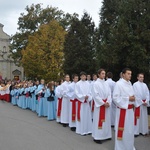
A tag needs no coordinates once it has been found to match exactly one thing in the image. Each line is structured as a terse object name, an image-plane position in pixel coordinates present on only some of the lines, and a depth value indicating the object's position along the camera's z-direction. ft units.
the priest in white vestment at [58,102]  38.17
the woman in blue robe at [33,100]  52.27
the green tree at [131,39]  42.76
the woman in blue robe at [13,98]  66.60
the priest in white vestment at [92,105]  32.64
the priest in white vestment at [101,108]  26.30
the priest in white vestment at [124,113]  22.86
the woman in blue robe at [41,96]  45.30
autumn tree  109.60
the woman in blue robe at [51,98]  42.11
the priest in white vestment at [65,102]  36.32
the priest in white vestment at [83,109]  30.66
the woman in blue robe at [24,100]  58.08
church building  197.26
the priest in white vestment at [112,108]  34.22
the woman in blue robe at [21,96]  59.00
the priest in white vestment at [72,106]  33.60
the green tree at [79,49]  76.33
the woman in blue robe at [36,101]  49.20
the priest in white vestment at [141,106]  28.89
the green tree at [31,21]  144.16
